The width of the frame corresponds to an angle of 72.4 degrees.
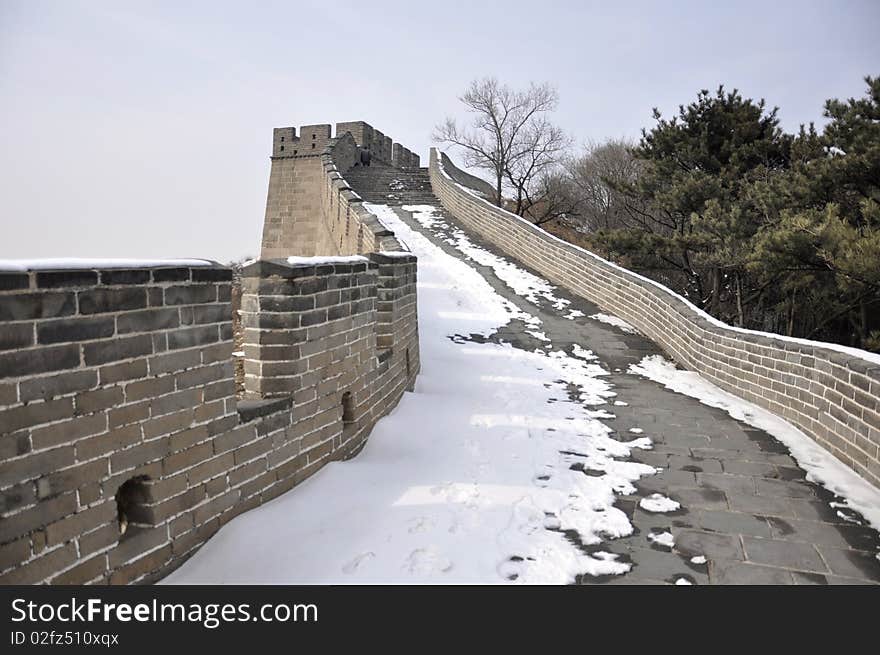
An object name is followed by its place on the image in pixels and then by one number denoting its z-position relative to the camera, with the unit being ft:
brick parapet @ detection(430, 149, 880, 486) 15.42
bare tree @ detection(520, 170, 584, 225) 73.32
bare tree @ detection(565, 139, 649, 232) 93.56
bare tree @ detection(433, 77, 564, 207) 74.54
